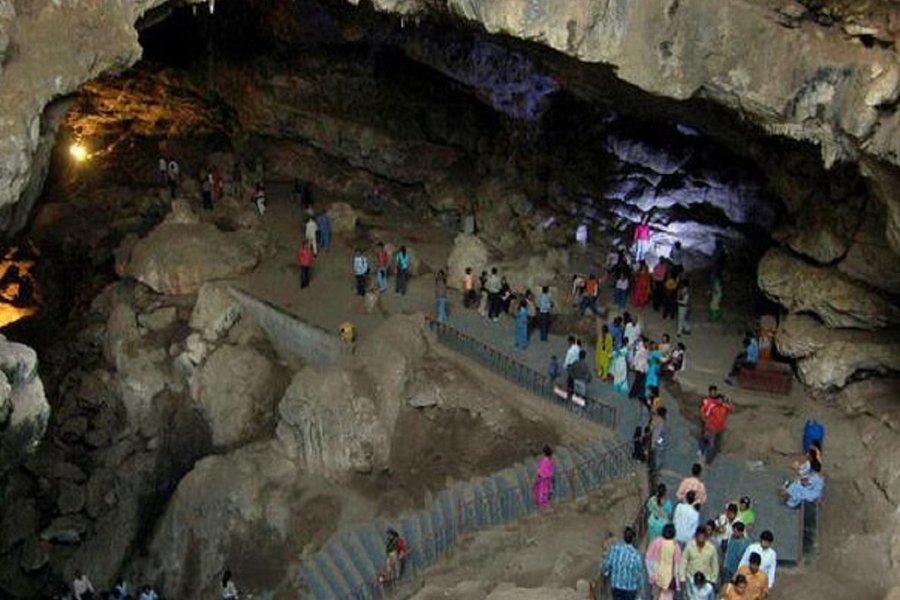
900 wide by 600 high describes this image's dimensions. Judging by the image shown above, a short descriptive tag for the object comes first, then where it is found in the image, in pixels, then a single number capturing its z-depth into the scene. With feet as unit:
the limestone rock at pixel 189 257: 82.79
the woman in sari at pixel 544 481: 54.44
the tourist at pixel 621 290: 73.77
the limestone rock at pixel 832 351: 62.23
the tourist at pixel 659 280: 74.18
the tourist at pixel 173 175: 98.07
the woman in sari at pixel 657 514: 45.09
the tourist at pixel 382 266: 78.54
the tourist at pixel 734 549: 43.75
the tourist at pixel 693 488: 46.88
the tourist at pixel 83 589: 66.23
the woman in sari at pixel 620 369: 63.36
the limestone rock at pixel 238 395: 74.90
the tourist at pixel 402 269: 77.41
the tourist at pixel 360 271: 76.80
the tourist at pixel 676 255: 81.12
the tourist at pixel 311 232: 82.99
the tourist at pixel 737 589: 39.45
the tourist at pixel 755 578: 40.01
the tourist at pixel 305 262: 80.02
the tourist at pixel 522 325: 68.13
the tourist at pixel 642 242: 82.23
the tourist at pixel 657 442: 55.21
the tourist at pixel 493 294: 73.10
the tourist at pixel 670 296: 72.95
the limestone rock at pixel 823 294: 62.44
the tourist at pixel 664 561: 41.29
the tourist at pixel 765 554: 40.89
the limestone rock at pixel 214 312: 78.64
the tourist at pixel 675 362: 63.36
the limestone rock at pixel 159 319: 80.94
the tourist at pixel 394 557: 53.88
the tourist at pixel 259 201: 93.76
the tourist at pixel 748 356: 64.90
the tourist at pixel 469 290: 74.90
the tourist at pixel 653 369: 60.59
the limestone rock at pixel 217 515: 65.52
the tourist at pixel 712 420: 55.42
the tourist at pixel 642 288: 75.00
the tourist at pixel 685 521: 44.57
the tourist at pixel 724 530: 45.03
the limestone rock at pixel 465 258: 79.15
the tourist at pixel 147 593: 63.87
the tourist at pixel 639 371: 62.54
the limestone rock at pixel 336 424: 65.67
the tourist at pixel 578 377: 61.41
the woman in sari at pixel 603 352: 64.54
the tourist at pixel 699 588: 40.16
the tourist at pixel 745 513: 45.96
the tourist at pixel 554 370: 63.93
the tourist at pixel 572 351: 63.05
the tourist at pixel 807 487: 50.24
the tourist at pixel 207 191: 93.86
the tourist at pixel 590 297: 73.00
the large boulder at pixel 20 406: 45.21
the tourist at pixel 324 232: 87.04
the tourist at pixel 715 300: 73.40
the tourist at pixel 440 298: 72.74
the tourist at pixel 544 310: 69.05
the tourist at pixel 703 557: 41.09
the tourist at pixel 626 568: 40.65
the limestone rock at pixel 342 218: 90.79
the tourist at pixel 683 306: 70.44
